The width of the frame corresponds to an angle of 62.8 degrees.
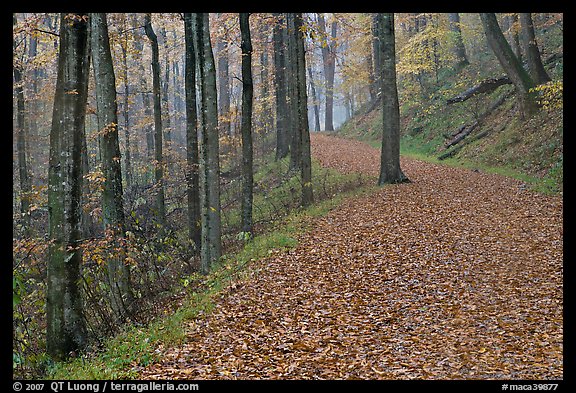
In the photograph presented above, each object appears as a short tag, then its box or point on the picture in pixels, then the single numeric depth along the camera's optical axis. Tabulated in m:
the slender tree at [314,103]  40.54
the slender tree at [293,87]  14.65
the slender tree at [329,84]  42.64
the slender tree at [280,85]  22.19
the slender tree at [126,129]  17.62
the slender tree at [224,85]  31.50
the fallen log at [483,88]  24.31
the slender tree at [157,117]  15.47
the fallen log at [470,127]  23.69
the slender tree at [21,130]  16.70
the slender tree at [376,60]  33.72
